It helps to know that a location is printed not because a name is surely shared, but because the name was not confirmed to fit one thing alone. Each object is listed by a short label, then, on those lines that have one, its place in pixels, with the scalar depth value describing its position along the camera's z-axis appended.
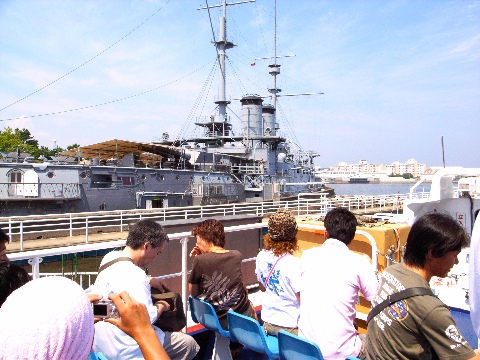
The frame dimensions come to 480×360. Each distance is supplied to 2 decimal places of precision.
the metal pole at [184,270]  4.26
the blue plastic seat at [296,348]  2.67
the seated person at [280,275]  3.56
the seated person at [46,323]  1.23
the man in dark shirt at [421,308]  1.93
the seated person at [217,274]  3.81
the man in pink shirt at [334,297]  2.88
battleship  19.81
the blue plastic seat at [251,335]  3.32
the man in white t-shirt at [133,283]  2.65
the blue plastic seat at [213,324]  3.76
